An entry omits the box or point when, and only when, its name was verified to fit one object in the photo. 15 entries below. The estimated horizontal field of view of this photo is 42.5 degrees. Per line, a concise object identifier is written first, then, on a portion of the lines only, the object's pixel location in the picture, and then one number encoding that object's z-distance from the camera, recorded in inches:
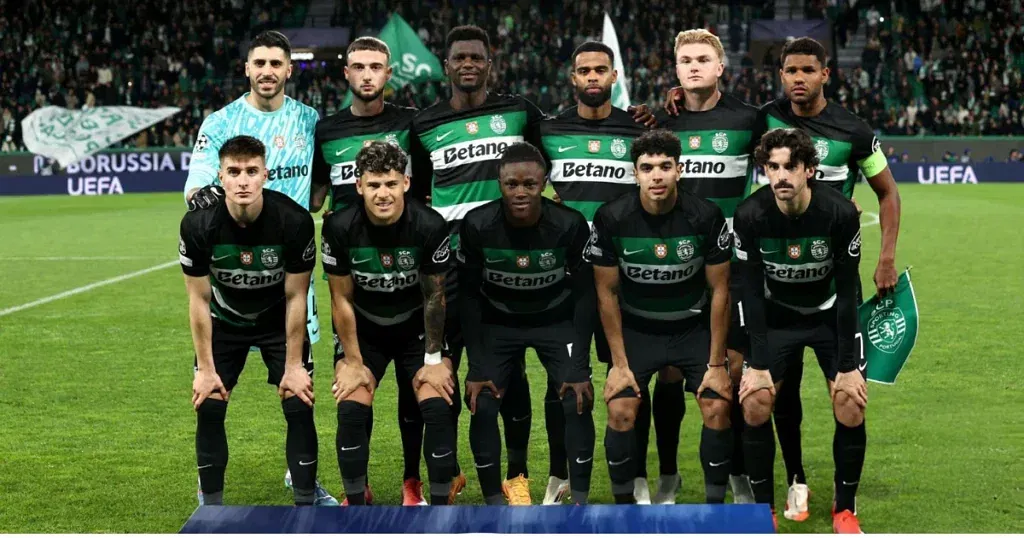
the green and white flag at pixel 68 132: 1261.1
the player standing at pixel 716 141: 264.2
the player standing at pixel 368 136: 271.1
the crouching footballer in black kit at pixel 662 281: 245.1
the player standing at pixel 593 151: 266.2
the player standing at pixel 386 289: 246.2
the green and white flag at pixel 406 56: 1168.2
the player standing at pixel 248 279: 244.5
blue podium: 201.6
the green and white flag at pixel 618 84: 989.8
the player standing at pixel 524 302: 248.4
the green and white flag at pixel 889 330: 264.2
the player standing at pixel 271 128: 274.7
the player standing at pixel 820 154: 259.1
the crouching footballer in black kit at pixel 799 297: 239.8
